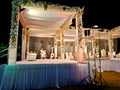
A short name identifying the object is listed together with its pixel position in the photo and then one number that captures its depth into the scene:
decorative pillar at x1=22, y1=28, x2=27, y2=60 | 8.98
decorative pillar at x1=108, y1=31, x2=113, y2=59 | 10.21
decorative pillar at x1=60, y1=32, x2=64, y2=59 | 9.95
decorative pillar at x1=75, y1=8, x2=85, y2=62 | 5.60
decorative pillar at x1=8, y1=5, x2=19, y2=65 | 4.70
